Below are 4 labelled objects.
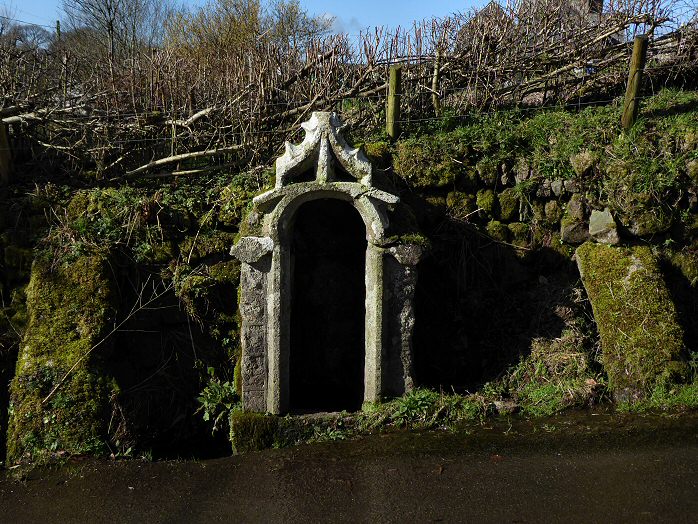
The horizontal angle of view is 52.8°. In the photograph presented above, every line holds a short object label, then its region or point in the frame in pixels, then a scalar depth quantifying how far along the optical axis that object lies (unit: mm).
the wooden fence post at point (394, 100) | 8586
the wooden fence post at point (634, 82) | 8398
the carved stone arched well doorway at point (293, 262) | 6035
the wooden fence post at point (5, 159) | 7852
